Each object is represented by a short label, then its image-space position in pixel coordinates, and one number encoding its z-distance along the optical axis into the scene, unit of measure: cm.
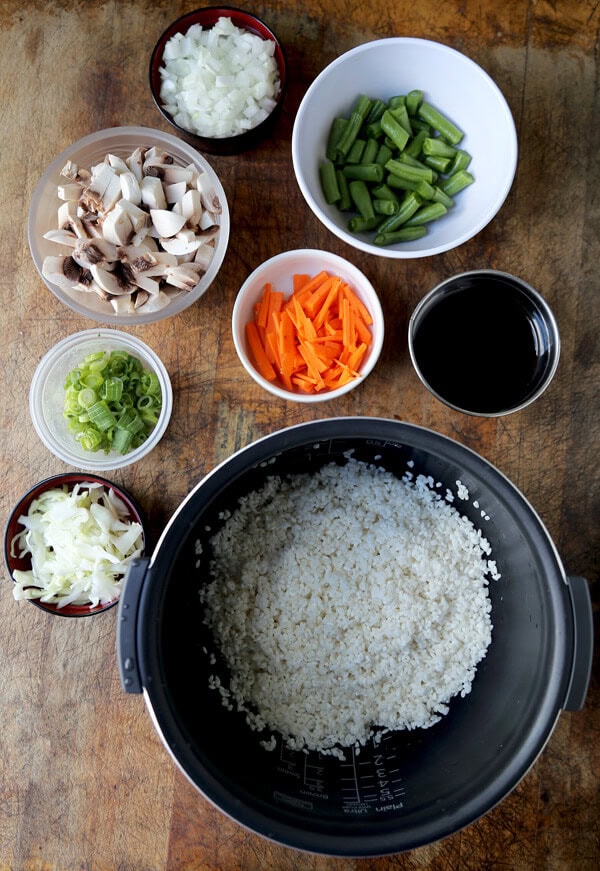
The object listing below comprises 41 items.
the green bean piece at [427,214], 51
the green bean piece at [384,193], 51
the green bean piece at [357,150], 52
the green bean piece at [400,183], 51
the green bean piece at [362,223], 51
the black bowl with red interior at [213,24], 50
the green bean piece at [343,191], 52
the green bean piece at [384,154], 52
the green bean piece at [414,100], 51
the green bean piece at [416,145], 52
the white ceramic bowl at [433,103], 49
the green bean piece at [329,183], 51
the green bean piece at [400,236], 51
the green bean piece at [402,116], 51
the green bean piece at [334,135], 52
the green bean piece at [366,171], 51
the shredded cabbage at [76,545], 50
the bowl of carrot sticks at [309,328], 50
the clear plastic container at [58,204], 50
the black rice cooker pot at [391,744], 44
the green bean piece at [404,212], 51
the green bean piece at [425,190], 51
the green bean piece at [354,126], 51
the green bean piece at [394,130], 51
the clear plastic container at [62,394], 51
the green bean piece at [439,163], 51
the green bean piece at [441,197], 51
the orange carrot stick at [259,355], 51
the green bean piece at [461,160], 51
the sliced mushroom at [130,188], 48
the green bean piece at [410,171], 51
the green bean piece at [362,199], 51
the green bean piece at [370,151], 52
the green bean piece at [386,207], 51
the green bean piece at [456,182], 51
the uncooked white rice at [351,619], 51
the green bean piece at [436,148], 51
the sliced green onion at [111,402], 51
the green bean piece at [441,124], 51
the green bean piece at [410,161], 51
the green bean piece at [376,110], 52
